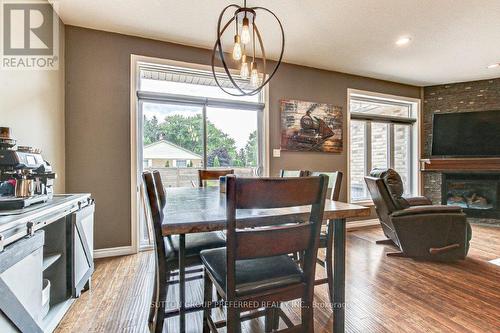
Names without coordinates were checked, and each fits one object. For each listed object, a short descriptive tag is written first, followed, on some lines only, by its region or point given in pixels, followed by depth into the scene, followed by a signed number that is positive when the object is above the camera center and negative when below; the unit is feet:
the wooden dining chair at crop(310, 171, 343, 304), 5.72 -1.85
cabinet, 3.53 -1.83
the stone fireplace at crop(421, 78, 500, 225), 14.69 -0.20
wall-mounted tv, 14.58 +1.91
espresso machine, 4.61 -0.27
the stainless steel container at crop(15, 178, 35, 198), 4.83 -0.48
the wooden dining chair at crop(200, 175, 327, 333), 3.13 -1.14
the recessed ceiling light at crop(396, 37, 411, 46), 10.28 +5.21
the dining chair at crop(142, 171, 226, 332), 3.81 -1.67
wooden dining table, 3.24 -0.76
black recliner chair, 8.98 -2.27
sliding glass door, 10.51 +1.76
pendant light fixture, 5.34 +2.68
